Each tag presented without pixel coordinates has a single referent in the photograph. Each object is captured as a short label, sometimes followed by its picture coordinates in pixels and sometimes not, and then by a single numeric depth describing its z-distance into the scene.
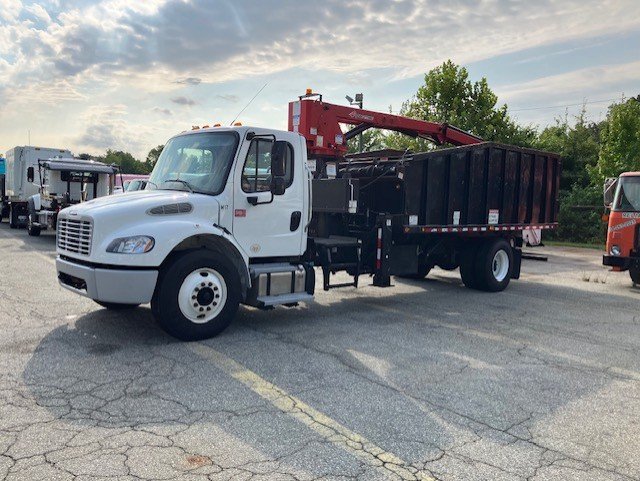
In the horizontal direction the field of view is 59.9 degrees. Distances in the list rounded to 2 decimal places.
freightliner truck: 6.11
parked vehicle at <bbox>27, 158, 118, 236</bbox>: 18.55
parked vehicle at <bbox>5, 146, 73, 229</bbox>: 23.73
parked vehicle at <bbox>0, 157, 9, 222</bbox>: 28.97
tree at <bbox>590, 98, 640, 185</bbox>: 21.44
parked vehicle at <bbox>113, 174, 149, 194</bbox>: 29.42
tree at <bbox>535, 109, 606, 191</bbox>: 27.06
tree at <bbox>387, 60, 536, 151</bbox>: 24.80
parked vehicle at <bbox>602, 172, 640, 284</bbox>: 11.39
